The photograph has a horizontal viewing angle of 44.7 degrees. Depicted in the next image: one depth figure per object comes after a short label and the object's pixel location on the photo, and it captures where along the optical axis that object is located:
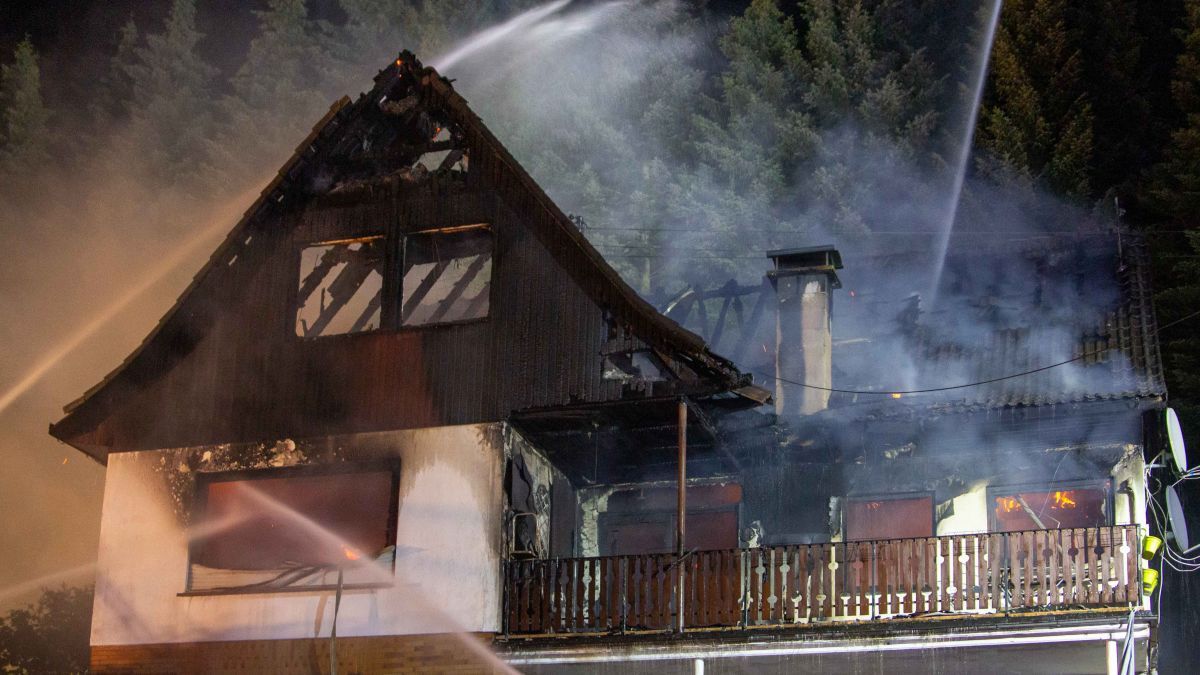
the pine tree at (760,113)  44.25
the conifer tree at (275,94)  50.59
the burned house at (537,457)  20.33
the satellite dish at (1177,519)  19.59
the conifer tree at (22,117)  51.62
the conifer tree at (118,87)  55.44
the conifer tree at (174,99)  52.09
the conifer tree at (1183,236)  30.34
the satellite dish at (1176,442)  19.56
